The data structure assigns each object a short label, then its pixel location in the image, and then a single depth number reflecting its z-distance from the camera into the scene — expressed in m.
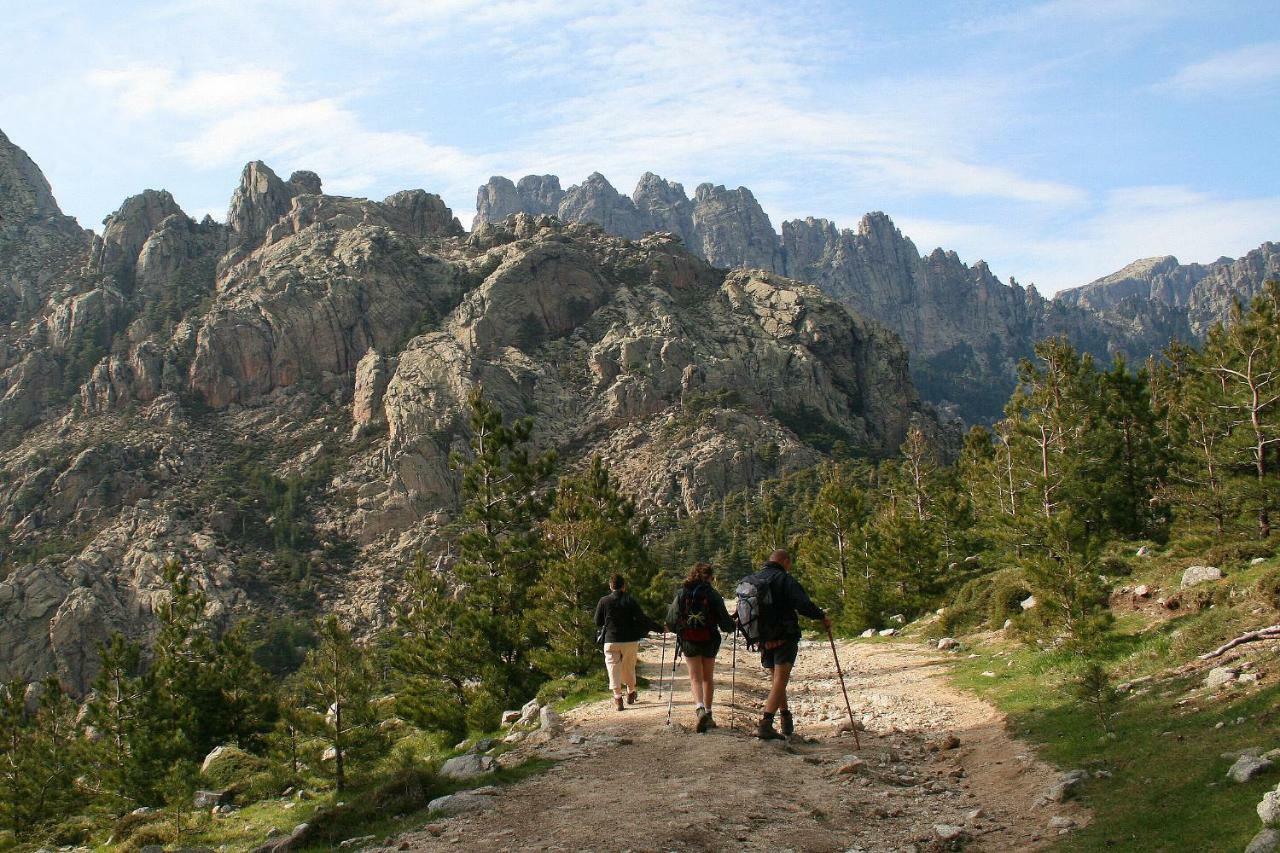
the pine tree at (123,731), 24.66
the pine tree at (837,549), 36.31
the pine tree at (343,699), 18.67
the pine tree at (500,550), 23.42
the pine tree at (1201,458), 22.72
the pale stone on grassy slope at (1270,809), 6.05
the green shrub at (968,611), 25.69
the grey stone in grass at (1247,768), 7.28
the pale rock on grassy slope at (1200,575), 16.81
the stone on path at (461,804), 9.38
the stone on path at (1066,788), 8.44
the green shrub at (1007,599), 23.03
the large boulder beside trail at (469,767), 11.02
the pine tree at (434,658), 21.36
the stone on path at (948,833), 7.63
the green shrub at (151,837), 15.10
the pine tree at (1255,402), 21.36
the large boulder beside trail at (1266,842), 5.76
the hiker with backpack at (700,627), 12.20
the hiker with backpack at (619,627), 14.17
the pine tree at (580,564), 21.02
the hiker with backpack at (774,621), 11.28
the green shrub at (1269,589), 12.34
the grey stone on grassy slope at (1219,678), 10.44
